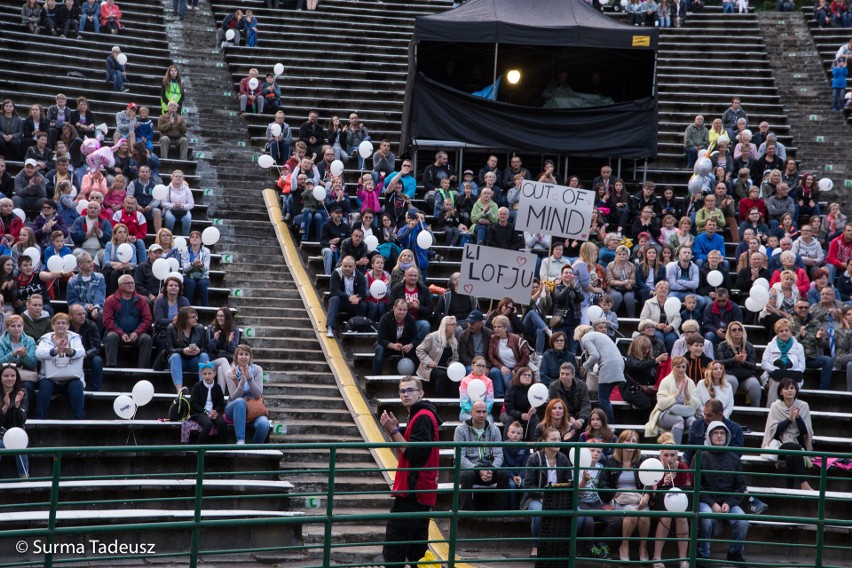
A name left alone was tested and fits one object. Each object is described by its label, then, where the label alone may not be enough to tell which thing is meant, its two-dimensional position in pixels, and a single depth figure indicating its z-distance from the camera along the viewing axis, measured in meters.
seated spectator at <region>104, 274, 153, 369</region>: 16.02
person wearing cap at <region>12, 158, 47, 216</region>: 18.86
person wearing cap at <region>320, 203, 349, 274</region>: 19.70
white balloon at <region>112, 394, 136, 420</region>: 14.77
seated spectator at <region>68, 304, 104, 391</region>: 15.41
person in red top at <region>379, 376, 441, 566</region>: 11.45
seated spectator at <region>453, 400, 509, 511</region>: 14.60
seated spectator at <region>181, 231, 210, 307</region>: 17.77
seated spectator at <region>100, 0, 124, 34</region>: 27.78
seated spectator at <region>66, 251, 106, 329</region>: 16.38
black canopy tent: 23.00
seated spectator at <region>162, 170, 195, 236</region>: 19.69
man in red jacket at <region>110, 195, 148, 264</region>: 18.58
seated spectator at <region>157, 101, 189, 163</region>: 22.89
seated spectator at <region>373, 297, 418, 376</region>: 16.84
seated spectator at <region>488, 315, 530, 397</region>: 16.47
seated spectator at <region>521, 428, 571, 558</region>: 13.88
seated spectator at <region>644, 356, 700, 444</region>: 15.84
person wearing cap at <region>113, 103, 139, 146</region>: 21.89
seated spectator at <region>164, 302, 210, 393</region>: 15.70
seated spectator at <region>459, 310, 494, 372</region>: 16.55
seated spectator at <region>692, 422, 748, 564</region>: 14.36
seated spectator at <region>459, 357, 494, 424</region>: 15.55
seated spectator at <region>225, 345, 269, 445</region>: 14.84
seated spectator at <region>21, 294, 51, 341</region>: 15.48
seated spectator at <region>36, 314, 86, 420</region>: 14.80
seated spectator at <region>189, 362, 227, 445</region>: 14.70
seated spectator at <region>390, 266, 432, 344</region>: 17.31
